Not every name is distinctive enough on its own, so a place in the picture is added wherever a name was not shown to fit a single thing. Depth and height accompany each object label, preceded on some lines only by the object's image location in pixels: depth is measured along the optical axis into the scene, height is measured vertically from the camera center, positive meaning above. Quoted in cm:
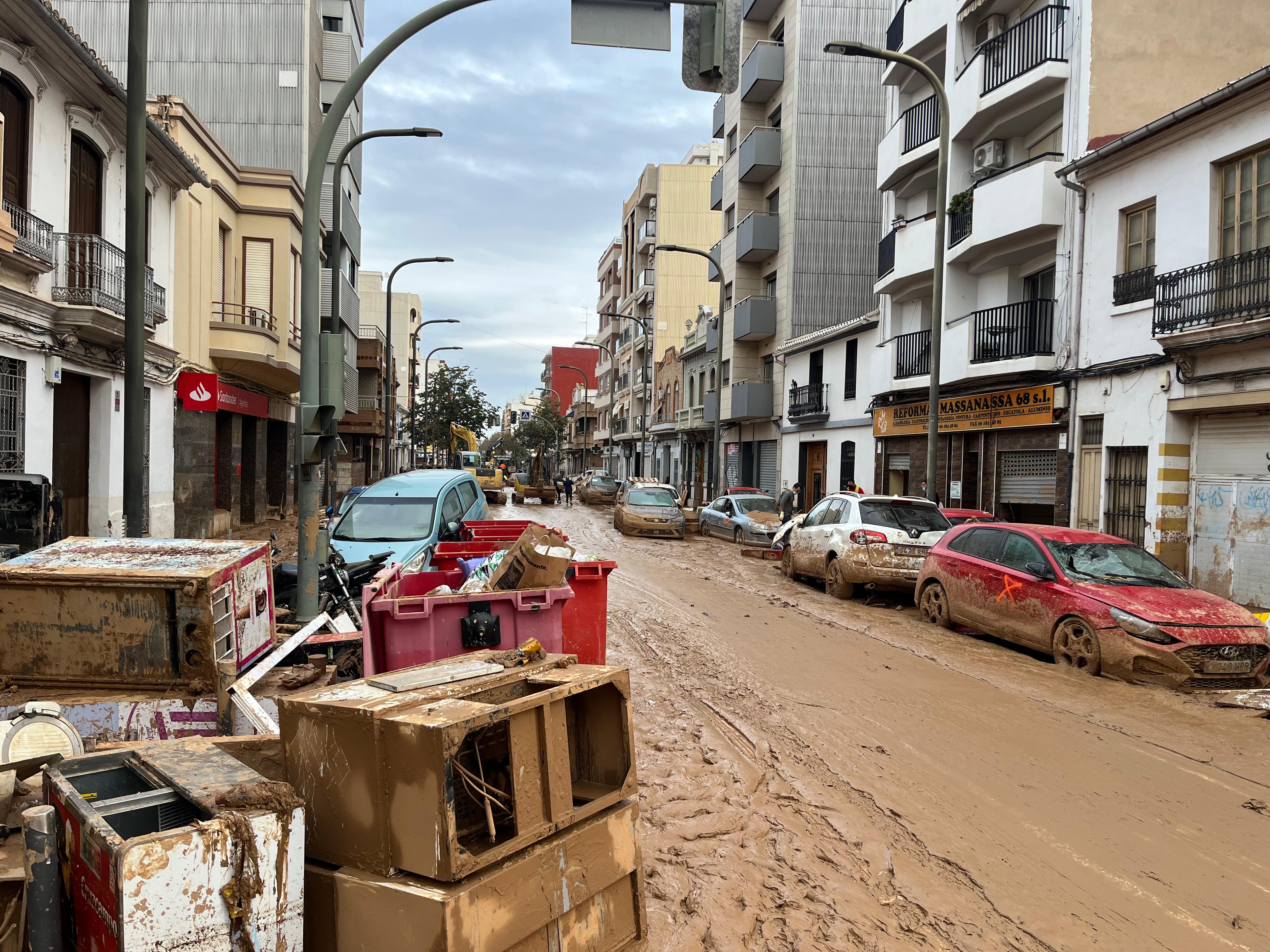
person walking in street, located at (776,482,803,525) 2506 -128
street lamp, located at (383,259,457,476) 2592 +386
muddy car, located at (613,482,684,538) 2520 -167
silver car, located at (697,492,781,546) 2303 -167
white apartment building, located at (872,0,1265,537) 1703 +548
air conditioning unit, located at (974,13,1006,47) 2094 +1020
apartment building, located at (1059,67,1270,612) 1303 +195
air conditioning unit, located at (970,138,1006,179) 2012 +678
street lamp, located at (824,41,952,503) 1534 +291
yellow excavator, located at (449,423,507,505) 4975 -78
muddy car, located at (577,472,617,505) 4494 -190
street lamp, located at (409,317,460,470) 4806 +576
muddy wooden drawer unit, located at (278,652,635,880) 282 -108
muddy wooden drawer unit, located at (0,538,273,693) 491 -100
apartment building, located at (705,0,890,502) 3434 +1039
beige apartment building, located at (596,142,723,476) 5884 +1228
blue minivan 1157 -93
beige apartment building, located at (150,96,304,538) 2027 +310
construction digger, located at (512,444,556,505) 4562 -172
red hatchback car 799 -142
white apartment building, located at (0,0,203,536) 1295 +277
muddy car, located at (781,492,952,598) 1312 -122
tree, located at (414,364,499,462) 5225 +246
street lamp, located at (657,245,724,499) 2788 +193
